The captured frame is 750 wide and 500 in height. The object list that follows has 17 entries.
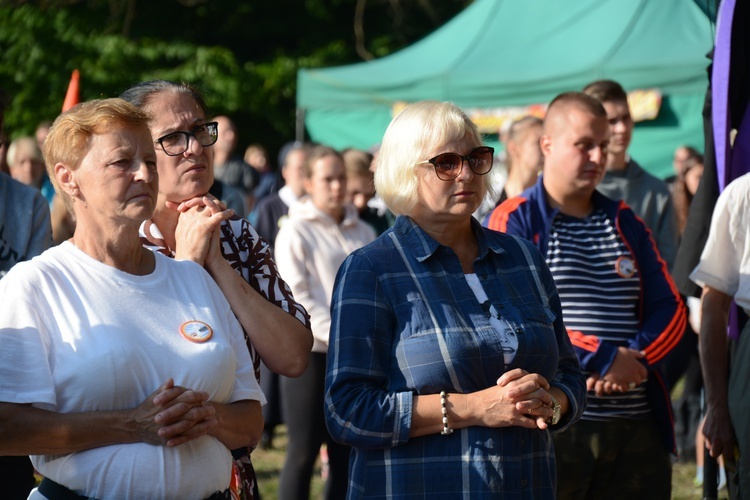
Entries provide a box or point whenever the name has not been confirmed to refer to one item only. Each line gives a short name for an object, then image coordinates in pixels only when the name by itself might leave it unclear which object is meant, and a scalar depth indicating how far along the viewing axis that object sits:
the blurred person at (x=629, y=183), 9.45
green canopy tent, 17.31
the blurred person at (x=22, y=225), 6.55
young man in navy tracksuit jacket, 7.17
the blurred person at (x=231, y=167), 20.41
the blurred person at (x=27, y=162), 13.96
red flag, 9.57
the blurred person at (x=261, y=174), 22.94
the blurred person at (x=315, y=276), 9.51
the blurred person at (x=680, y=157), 16.33
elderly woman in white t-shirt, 4.46
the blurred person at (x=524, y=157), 10.06
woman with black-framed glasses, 5.39
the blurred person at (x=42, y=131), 17.65
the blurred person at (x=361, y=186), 13.36
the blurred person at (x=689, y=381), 13.22
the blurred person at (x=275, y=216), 12.81
